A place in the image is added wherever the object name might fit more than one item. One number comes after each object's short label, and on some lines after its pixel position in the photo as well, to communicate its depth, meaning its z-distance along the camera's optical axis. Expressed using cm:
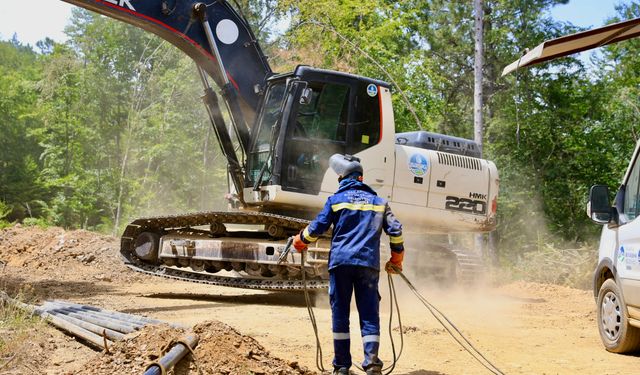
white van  731
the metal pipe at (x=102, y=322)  689
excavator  1086
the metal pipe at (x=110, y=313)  731
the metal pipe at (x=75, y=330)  687
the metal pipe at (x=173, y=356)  500
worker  608
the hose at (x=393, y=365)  627
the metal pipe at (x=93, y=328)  675
